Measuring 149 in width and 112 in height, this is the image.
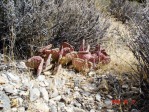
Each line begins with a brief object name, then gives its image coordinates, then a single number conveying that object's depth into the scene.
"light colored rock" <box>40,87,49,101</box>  1.39
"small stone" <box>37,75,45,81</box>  1.48
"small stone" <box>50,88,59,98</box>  1.41
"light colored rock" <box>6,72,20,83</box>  1.44
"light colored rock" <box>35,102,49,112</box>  1.33
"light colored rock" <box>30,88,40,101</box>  1.36
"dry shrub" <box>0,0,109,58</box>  1.63
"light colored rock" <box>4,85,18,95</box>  1.36
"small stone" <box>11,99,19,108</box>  1.30
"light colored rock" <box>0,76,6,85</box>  1.39
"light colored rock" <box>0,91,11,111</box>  1.27
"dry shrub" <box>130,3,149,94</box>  1.48
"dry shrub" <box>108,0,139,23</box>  3.15
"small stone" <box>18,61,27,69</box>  1.53
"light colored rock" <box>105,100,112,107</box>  1.41
